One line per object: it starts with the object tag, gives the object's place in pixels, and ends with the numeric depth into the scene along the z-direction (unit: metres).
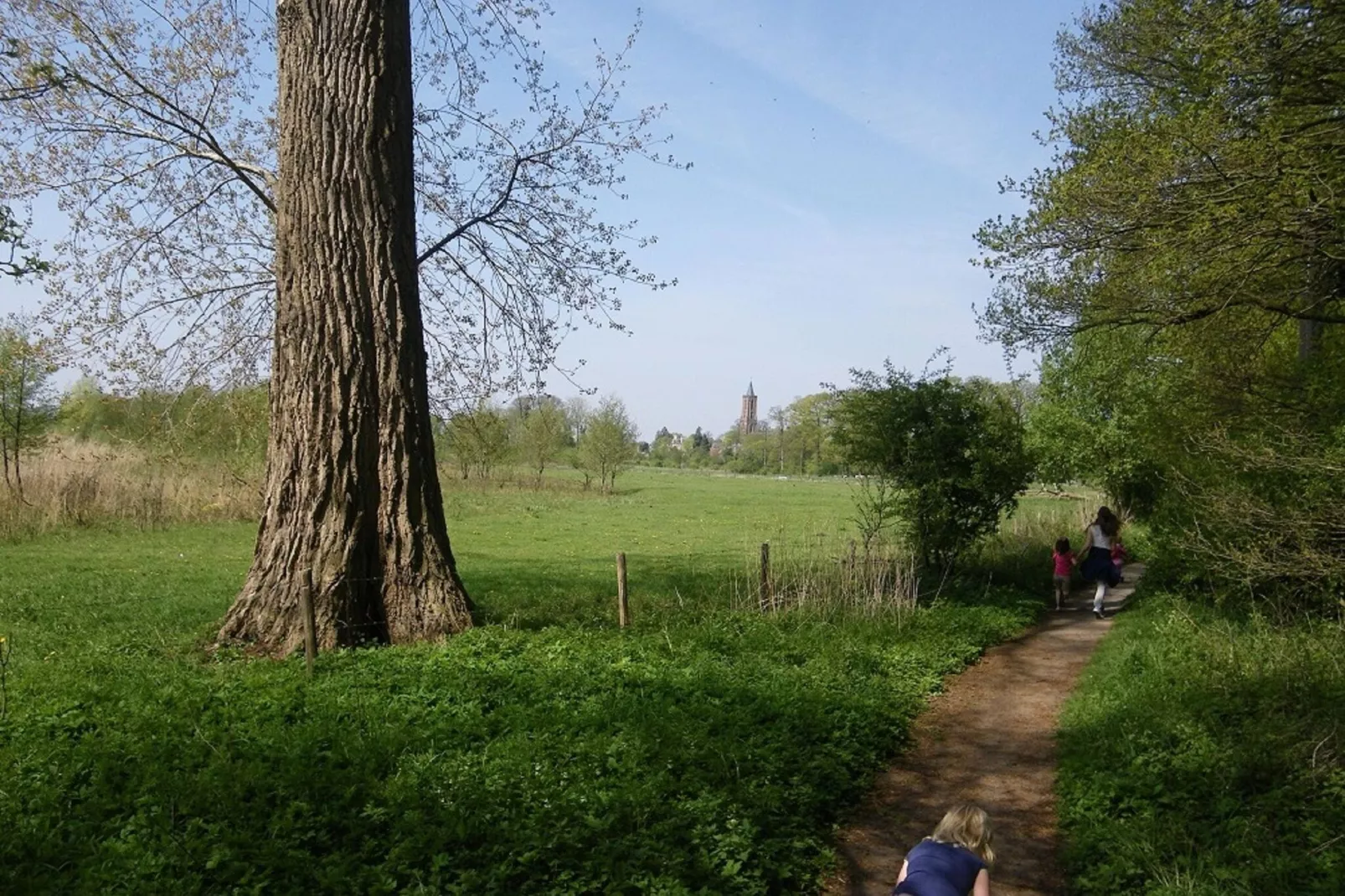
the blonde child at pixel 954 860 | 4.00
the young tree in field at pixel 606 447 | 54.56
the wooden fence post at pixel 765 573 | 11.73
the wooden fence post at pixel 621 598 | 9.92
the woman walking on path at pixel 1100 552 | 13.79
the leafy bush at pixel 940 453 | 14.77
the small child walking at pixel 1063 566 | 14.95
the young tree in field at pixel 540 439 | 47.06
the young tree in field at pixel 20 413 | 21.53
